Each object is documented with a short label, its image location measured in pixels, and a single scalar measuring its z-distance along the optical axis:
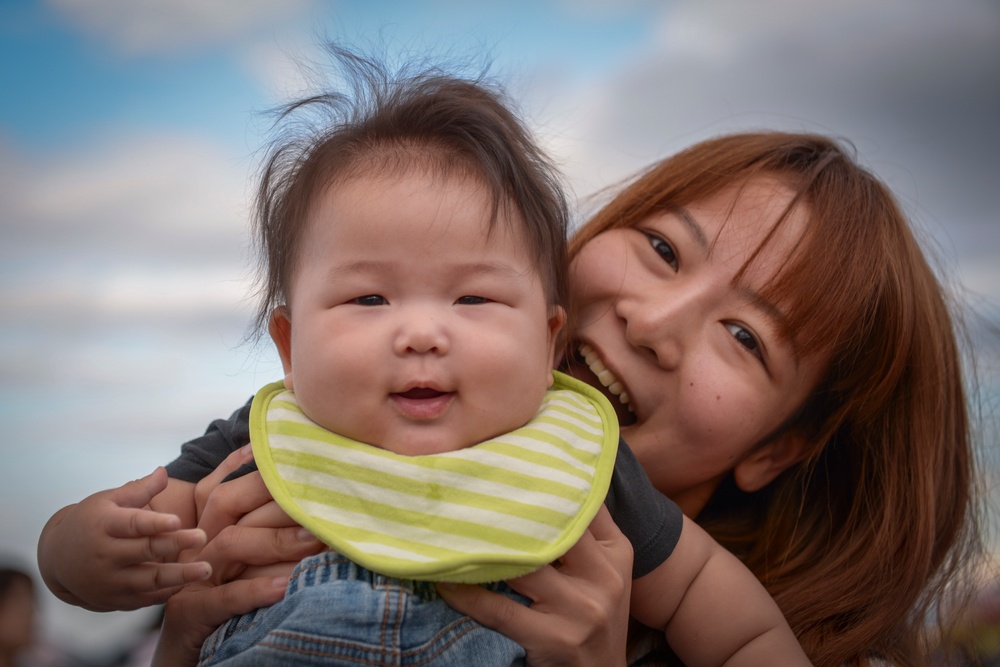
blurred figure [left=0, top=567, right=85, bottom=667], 2.62
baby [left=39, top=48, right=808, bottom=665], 1.38
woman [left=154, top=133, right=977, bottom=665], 2.00
